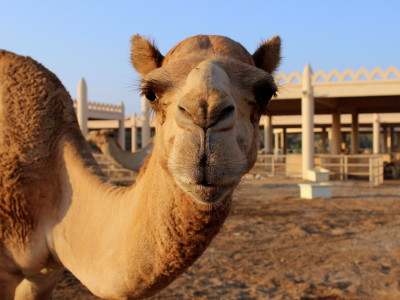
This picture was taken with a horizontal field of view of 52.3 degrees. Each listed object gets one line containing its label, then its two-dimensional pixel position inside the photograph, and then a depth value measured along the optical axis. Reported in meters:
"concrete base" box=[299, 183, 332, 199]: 13.09
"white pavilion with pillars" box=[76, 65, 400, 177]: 16.80
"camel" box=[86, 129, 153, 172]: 4.92
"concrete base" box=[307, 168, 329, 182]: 15.02
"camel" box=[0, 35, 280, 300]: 1.72
